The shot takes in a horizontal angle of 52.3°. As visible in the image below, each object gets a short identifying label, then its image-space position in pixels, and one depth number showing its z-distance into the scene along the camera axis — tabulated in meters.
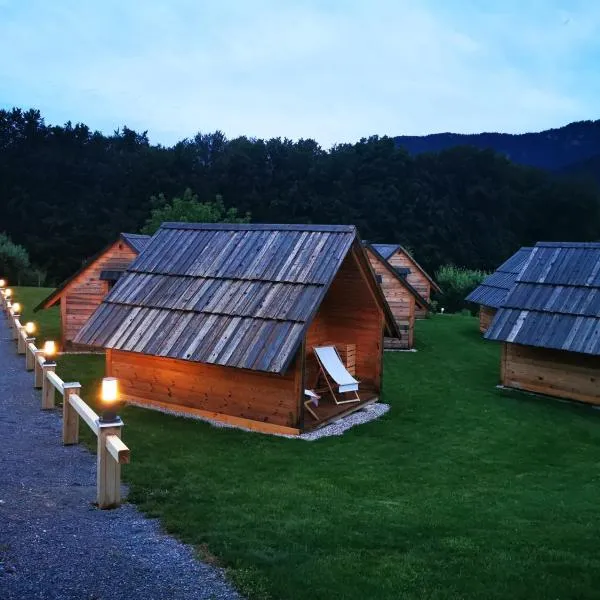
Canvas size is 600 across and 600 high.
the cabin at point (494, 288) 29.42
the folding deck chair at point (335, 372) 14.41
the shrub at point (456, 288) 45.22
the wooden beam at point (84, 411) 7.61
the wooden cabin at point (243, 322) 12.48
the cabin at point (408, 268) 32.94
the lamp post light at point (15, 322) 18.03
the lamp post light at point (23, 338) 16.34
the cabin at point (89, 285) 20.36
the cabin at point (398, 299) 25.64
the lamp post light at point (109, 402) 7.28
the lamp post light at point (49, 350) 13.51
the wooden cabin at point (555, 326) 16.62
